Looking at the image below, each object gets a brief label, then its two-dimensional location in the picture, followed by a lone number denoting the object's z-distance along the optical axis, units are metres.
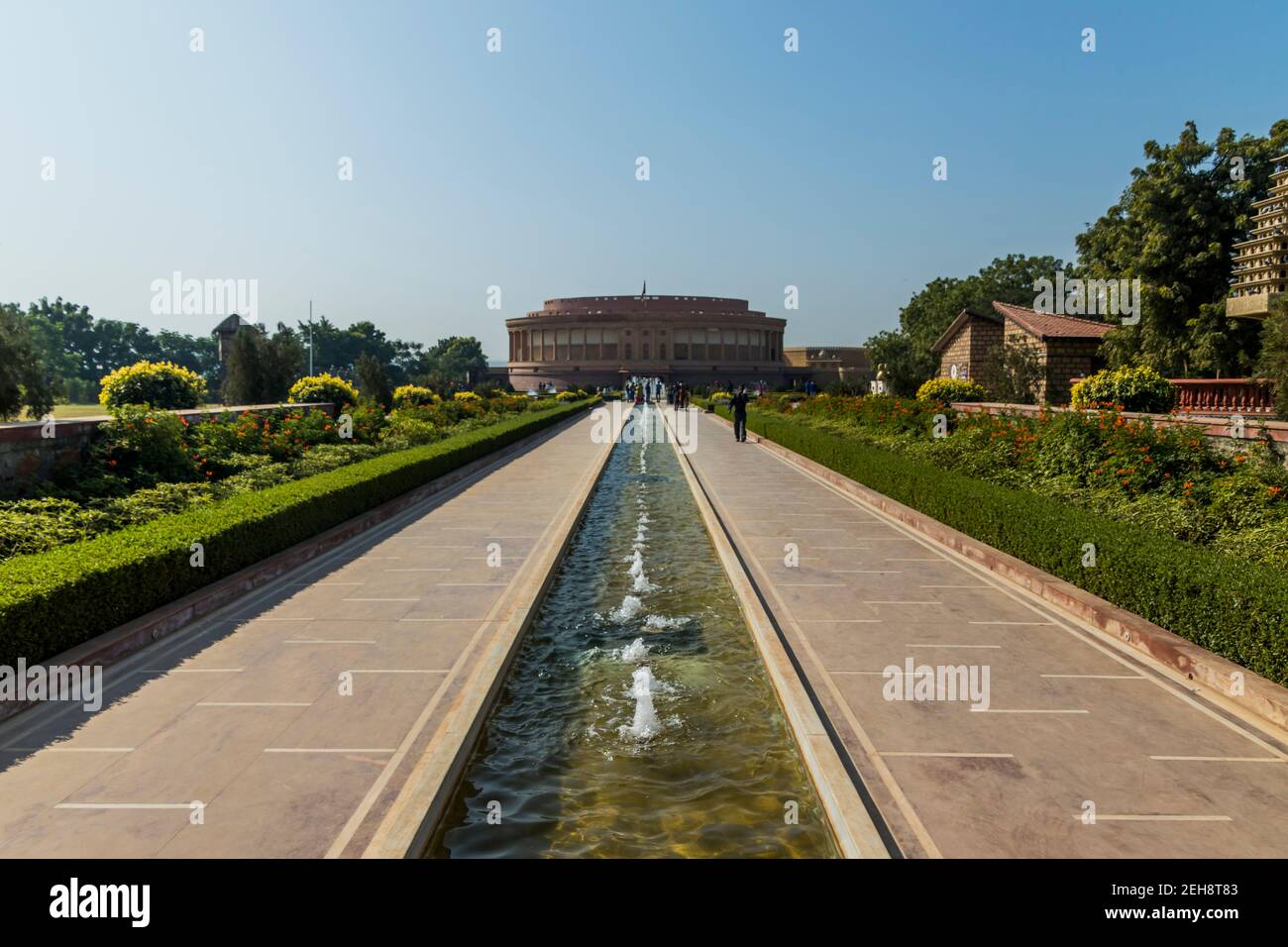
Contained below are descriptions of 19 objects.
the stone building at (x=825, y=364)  107.88
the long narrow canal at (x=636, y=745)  4.24
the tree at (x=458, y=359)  133.25
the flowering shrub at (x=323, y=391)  23.88
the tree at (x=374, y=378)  38.75
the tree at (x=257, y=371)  39.91
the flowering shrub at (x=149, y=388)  18.12
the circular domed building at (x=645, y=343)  107.50
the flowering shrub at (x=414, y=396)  34.84
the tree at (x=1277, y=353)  15.10
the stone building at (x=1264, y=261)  21.38
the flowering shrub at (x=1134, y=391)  17.50
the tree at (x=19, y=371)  29.34
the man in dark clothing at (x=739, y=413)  28.44
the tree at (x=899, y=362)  43.31
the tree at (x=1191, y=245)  24.83
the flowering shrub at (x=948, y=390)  27.72
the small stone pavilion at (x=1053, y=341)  29.53
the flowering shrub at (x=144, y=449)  11.17
